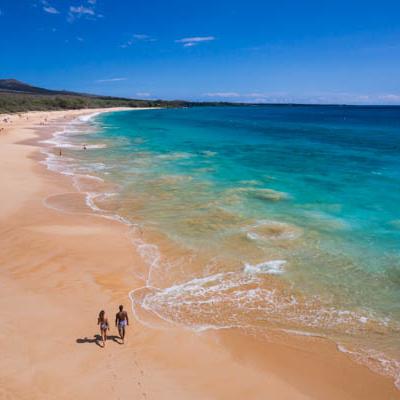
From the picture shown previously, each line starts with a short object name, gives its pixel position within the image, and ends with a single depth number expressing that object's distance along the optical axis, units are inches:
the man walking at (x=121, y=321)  438.3
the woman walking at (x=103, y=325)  434.0
